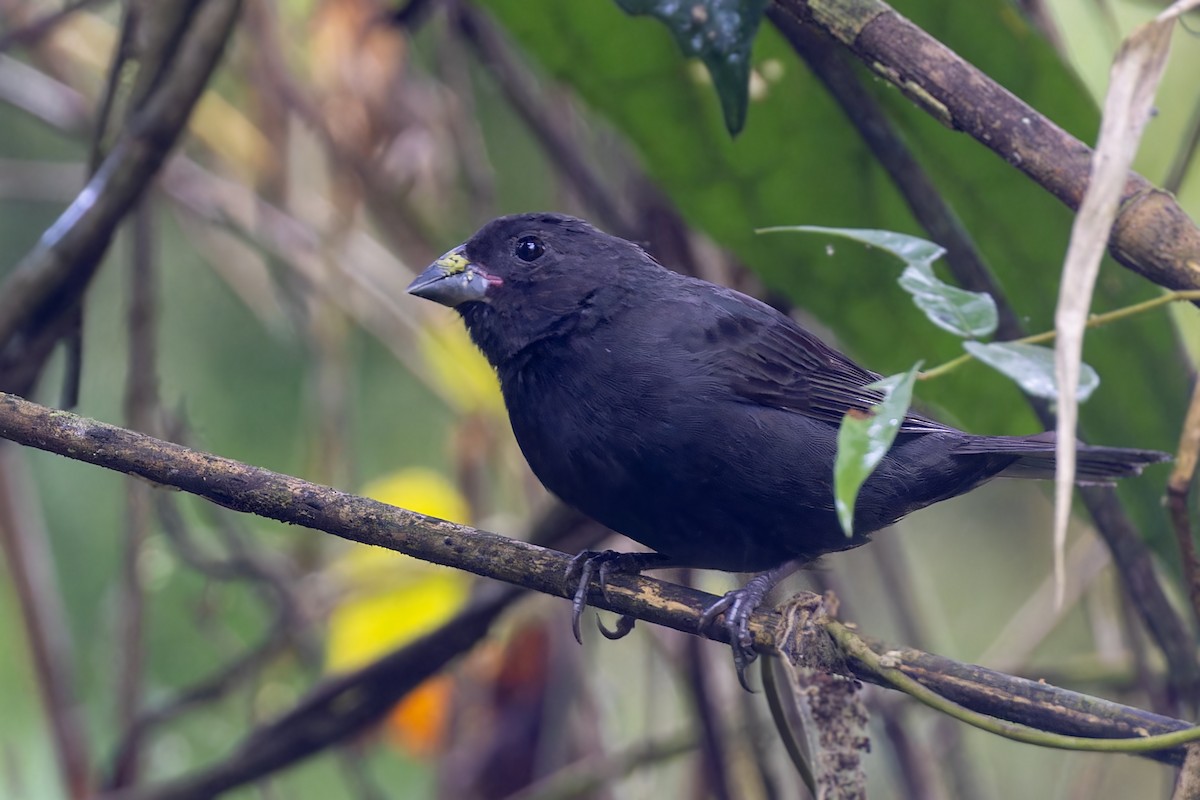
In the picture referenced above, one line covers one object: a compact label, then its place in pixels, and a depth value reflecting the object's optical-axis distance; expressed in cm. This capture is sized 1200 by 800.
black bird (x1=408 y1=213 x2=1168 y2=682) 343
